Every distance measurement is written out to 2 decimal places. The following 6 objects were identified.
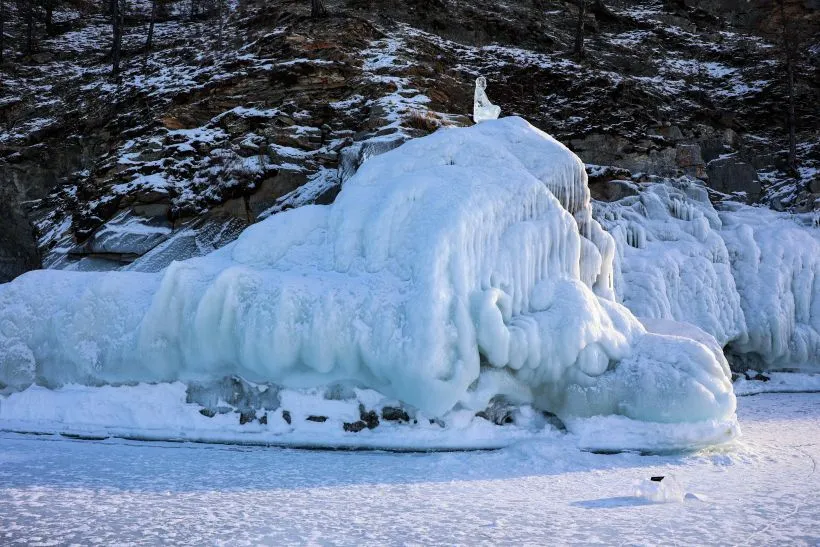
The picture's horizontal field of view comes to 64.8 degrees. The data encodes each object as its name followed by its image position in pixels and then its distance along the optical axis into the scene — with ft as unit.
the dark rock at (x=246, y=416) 28.22
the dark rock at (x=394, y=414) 27.53
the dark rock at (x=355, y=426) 27.40
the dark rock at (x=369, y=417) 27.50
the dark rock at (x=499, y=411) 27.81
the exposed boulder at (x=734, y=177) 63.67
